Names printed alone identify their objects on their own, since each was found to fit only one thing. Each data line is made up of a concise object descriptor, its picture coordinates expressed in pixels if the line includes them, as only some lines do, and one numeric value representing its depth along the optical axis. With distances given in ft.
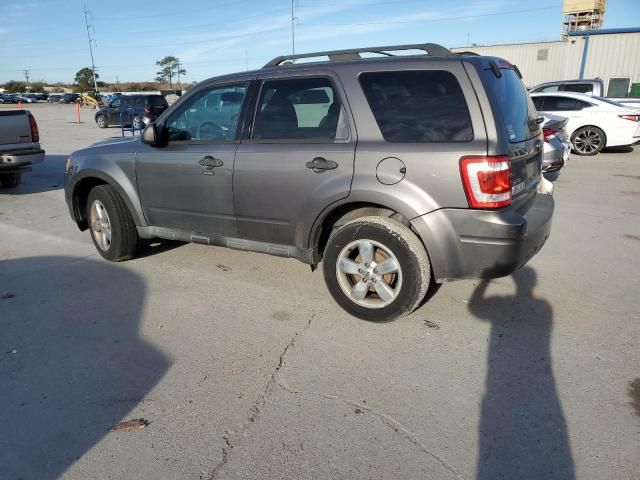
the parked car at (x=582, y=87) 45.24
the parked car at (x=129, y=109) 72.74
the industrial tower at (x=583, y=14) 140.56
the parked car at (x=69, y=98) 207.41
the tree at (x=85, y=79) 277.25
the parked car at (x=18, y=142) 26.71
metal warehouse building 76.64
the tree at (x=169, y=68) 304.30
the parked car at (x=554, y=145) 24.34
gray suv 10.27
